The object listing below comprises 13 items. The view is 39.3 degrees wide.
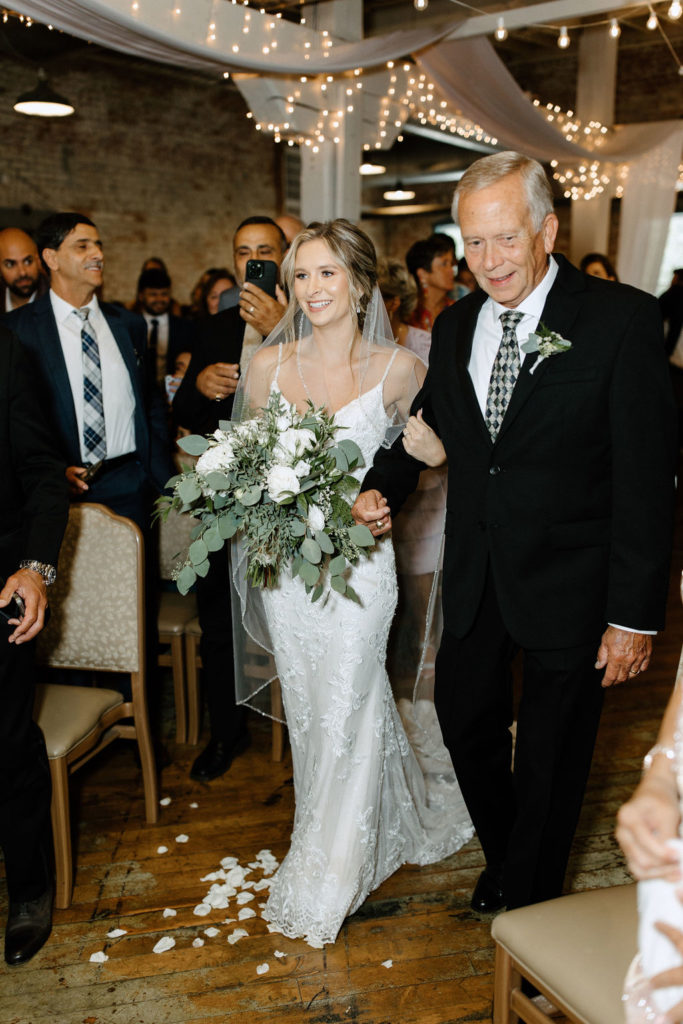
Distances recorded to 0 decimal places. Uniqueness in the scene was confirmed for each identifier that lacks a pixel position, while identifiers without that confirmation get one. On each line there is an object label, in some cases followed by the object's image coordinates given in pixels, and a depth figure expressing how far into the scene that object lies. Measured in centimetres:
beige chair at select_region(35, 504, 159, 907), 296
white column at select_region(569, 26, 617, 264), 894
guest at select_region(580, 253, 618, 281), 732
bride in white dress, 262
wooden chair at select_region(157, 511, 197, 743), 375
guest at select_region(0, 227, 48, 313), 509
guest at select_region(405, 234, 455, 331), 476
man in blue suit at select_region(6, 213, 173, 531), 364
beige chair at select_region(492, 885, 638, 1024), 154
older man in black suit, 210
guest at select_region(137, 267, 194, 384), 645
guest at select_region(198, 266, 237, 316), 625
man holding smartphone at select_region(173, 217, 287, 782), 346
